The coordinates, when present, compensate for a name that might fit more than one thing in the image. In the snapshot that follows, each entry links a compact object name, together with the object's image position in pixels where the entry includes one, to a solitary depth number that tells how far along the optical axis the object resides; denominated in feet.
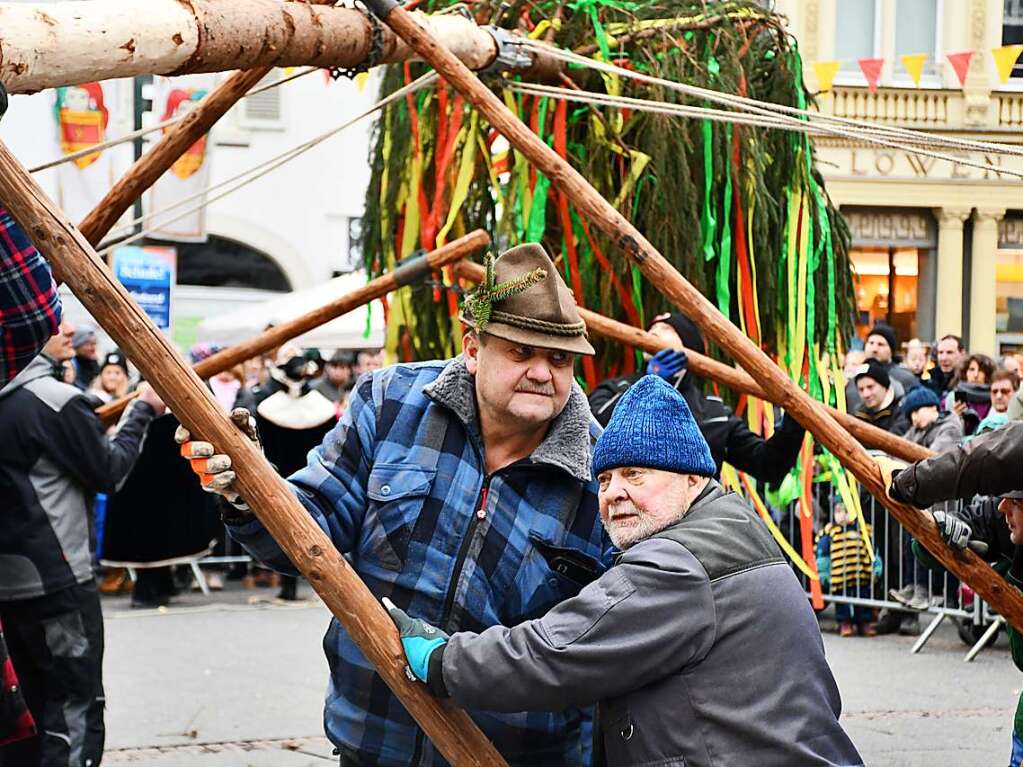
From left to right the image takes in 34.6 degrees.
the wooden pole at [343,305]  19.92
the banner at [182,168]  42.04
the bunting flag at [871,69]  51.88
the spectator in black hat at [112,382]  38.96
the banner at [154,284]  47.93
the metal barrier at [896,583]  32.07
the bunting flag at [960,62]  47.71
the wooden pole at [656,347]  18.53
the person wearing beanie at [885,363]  36.58
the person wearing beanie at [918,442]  30.60
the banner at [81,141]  44.78
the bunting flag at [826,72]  45.34
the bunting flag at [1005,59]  44.88
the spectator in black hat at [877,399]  33.53
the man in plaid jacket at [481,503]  11.96
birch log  12.73
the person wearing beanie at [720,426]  20.66
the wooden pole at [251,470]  10.29
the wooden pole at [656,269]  14.82
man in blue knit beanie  9.82
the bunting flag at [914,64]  51.15
